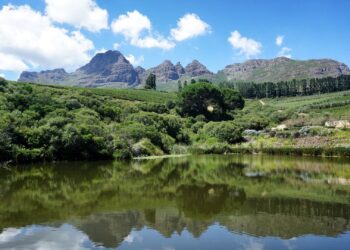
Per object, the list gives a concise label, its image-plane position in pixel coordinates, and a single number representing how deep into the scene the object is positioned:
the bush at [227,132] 85.88
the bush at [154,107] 107.94
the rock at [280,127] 91.31
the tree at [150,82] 185.88
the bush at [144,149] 68.12
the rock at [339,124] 84.72
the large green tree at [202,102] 116.31
